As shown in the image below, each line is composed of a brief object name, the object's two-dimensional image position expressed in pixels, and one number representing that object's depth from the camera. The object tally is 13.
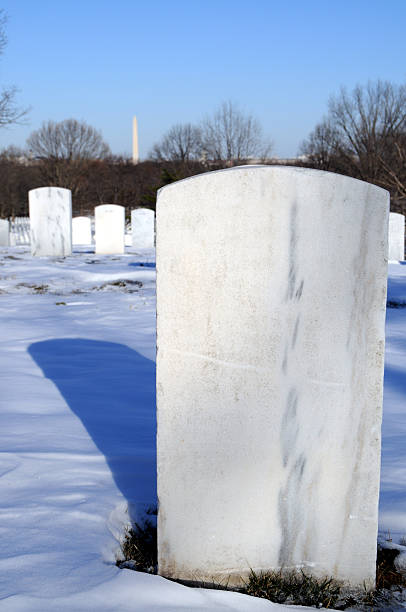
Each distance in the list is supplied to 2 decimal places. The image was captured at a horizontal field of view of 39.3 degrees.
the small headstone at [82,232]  18.98
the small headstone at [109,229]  12.98
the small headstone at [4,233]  15.88
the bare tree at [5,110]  15.97
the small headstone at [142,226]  16.50
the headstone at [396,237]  13.37
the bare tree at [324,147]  35.38
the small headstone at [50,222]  11.73
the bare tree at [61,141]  37.69
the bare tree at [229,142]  34.47
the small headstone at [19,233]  19.28
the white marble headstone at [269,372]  1.55
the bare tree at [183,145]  38.28
